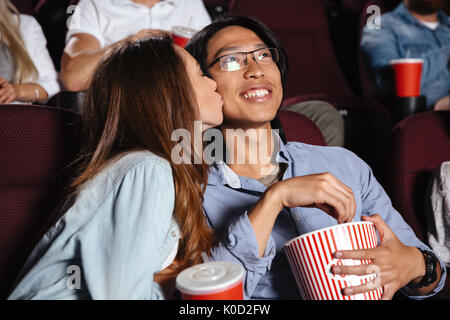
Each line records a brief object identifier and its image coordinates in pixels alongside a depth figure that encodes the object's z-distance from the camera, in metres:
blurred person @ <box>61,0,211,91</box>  1.66
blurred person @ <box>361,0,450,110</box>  2.14
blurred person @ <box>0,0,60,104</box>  1.72
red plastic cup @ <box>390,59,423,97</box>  1.72
